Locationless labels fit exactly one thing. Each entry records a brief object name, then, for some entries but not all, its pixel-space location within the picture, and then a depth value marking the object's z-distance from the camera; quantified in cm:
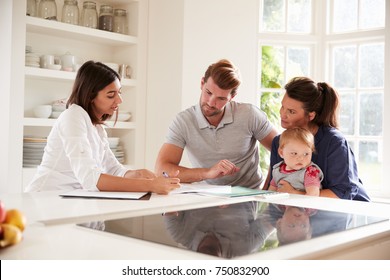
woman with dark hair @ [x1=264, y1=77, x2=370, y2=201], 251
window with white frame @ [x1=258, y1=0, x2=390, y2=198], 469
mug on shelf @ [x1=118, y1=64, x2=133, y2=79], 466
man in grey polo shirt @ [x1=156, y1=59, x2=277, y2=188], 299
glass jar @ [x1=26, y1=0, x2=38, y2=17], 408
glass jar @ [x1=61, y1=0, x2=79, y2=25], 429
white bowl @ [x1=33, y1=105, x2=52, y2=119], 414
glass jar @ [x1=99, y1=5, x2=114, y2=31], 459
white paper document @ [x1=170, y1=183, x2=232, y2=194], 227
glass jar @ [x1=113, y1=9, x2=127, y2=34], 465
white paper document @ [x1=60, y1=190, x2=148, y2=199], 199
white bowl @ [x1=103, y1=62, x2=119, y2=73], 455
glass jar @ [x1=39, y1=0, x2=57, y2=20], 414
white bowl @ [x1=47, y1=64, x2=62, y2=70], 418
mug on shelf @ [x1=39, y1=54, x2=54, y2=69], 418
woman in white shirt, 219
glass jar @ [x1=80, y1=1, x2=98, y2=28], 446
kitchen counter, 115
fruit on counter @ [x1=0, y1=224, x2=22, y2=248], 112
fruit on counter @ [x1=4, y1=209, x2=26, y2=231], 116
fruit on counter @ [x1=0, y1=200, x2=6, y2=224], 109
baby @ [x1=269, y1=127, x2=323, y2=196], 248
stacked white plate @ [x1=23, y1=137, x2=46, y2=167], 409
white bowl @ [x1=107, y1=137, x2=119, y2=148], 460
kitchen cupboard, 402
